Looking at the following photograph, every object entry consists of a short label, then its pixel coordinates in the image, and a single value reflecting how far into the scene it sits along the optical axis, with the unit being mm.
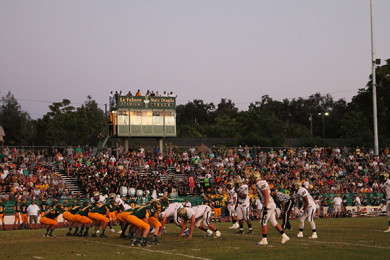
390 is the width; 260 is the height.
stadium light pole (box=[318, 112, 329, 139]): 93000
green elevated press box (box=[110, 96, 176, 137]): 44406
